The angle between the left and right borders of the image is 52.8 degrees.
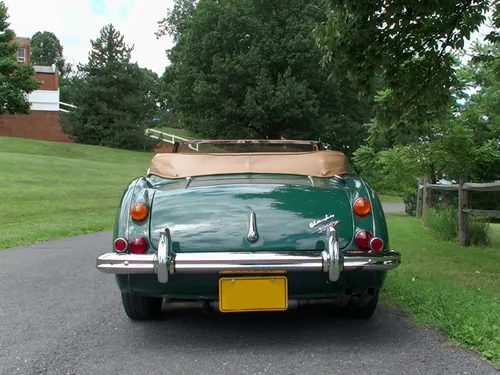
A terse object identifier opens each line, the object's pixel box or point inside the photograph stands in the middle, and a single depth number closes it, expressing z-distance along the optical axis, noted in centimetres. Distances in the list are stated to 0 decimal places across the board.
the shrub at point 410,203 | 1858
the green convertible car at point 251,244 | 326
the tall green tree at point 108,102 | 4594
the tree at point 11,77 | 3391
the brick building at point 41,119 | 4778
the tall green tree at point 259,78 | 3070
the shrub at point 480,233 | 948
